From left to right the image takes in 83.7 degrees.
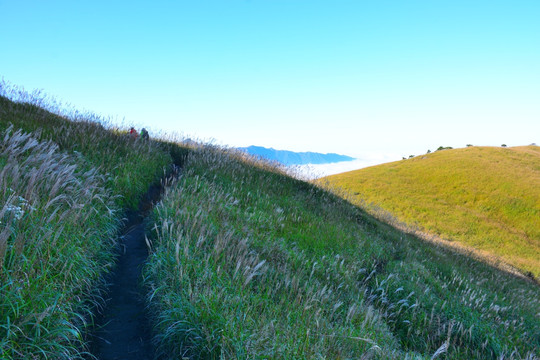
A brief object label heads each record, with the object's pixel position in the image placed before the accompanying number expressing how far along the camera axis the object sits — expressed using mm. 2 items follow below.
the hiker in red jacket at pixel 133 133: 11578
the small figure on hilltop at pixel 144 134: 13189
